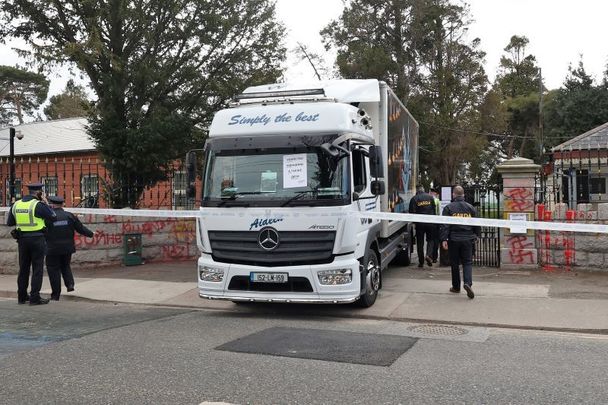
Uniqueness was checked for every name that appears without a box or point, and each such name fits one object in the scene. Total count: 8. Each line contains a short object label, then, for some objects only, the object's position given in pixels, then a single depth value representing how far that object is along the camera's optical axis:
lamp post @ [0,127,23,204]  13.25
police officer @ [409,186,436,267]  12.84
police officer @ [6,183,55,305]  9.20
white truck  7.58
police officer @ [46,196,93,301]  9.77
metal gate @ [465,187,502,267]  12.40
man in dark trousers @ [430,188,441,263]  12.88
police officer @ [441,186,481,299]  9.14
